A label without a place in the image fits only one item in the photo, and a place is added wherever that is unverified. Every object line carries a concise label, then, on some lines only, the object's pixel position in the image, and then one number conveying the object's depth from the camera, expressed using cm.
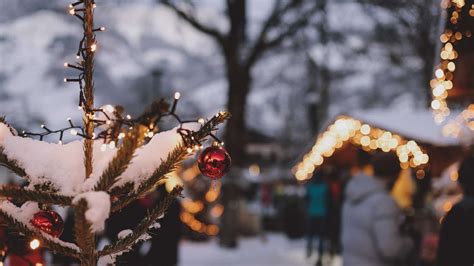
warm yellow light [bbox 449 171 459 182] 783
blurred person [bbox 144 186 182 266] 564
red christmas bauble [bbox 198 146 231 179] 254
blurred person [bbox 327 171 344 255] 1198
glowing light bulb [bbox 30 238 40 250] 231
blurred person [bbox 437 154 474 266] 367
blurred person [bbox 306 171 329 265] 1123
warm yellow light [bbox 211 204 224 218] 1684
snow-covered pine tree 211
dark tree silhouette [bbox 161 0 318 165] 1424
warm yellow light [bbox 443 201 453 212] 759
